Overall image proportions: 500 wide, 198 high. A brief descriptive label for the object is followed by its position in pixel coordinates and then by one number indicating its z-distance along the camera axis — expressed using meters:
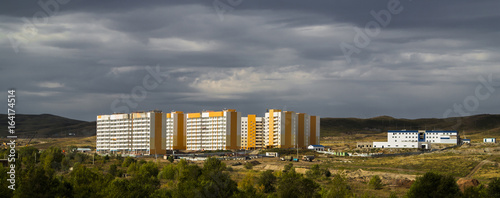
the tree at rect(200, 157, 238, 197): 45.09
